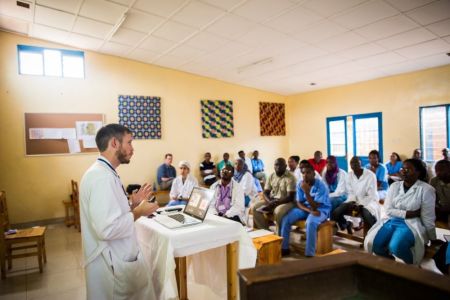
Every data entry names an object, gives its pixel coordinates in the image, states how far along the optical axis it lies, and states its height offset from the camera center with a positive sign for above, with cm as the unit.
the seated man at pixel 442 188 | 353 -60
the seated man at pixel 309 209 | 363 -85
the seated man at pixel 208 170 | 761 -61
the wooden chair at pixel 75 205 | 556 -102
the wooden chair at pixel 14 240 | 344 -106
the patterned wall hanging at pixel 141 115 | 693 +87
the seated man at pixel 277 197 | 409 -78
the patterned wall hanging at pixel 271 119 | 923 +90
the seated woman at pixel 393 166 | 619 -52
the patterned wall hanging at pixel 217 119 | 811 +84
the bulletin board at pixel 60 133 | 596 +42
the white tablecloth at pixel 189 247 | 198 -73
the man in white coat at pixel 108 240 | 174 -57
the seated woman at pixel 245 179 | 522 -59
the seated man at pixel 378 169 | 502 -47
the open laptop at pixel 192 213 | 230 -56
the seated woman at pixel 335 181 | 448 -61
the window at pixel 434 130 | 638 +24
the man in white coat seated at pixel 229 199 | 361 -66
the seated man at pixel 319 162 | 673 -42
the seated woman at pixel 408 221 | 295 -84
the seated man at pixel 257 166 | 818 -57
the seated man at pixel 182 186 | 470 -61
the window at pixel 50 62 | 595 +196
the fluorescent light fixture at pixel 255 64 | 643 +194
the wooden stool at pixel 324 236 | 369 -120
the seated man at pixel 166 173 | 682 -59
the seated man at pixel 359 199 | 403 -83
